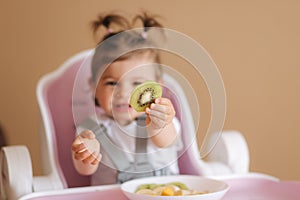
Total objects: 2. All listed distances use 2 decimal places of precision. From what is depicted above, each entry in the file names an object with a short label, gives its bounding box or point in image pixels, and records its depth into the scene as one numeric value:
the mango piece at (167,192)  1.12
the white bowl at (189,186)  1.09
